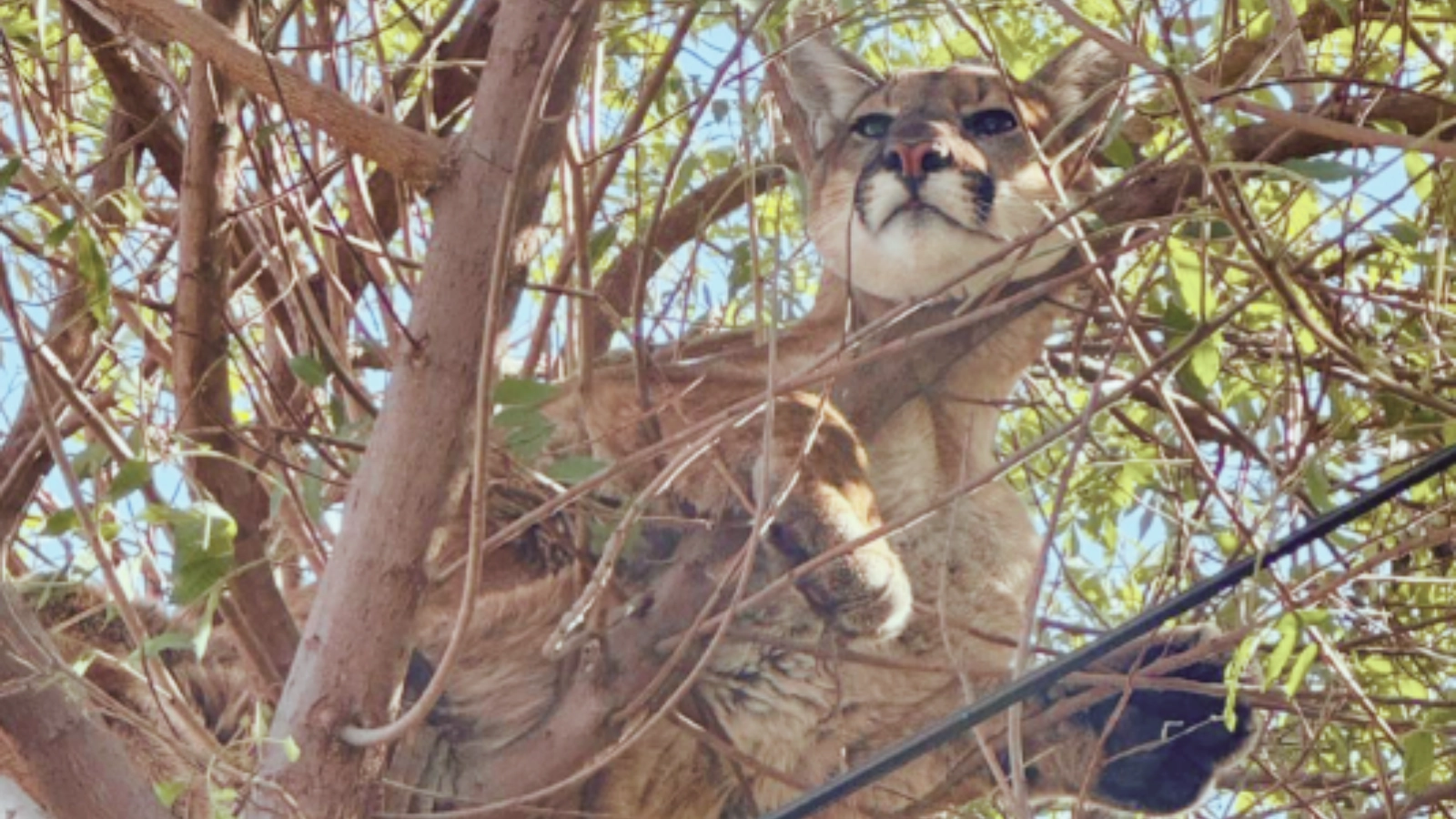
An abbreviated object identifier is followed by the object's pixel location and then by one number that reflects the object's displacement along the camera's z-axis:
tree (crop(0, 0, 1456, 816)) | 3.07
